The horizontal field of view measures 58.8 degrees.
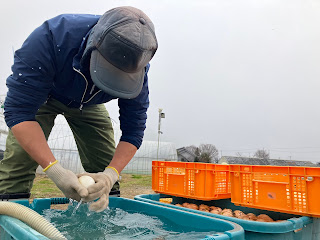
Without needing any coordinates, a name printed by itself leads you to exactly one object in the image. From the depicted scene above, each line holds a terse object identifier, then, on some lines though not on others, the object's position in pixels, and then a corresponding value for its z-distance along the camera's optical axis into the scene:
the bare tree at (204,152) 23.12
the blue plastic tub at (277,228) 1.85
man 1.65
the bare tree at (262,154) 31.51
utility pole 14.46
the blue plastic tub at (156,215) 1.24
